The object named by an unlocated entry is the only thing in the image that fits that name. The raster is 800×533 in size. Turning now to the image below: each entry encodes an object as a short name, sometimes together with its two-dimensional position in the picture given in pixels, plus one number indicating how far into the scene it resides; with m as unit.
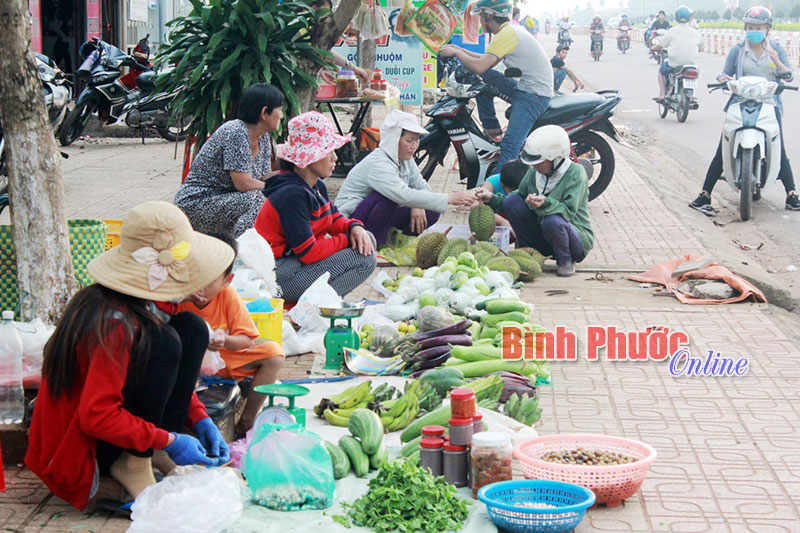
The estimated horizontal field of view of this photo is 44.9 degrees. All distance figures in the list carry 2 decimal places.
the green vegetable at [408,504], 3.32
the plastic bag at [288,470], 3.45
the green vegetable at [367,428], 3.88
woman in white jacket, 7.29
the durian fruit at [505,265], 7.05
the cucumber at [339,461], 3.77
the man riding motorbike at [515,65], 9.41
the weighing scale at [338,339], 5.14
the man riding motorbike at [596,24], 40.43
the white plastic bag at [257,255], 5.54
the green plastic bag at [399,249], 7.72
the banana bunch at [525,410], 4.41
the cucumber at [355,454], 3.80
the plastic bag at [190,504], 3.18
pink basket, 3.60
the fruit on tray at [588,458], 3.75
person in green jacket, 7.26
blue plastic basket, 3.31
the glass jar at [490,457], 3.59
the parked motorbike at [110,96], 12.79
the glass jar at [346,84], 10.16
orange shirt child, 4.20
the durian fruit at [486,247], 7.34
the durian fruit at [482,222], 7.62
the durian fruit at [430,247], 7.45
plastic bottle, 3.87
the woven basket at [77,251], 4.93
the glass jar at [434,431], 3.83
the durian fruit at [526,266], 7.25
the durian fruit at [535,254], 7.49
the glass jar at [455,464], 3.69
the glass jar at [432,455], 3.71
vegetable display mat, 3.36
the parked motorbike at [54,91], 9.99
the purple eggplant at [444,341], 5.28
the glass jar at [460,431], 3.70
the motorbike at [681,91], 17.39
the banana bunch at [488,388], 4.54
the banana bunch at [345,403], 4.39
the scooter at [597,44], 38.79
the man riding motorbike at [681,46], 17.83
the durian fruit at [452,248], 7.16
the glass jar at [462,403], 3.71
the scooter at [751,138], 9.59
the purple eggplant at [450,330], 5.36
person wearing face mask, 10.18
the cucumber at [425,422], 4.13
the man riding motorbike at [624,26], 47.63
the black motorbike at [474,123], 9.66
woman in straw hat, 3.20
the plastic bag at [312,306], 5.79
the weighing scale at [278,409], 3.70
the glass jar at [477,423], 3.83
